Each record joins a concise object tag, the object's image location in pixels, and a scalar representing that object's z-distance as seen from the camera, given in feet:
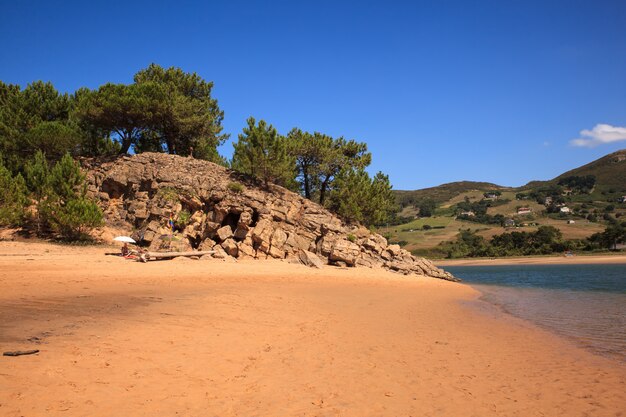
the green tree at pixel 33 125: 104.36
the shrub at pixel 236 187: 99.67
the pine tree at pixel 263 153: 107.24
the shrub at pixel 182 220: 93.19
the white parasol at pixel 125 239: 73.92
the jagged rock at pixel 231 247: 87.35
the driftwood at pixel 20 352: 18.20
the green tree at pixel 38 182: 84.99
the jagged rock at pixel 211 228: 93.81
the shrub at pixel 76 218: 81.61
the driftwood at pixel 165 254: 69.63
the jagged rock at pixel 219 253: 83.10
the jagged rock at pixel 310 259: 85.30
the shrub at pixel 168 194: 94.68
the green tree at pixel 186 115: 120.47
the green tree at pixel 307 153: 125.49
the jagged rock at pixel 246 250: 86.89
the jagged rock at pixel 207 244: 89.83
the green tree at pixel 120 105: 110.63
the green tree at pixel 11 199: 82.48
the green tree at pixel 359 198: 115.51
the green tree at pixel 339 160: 128.06
